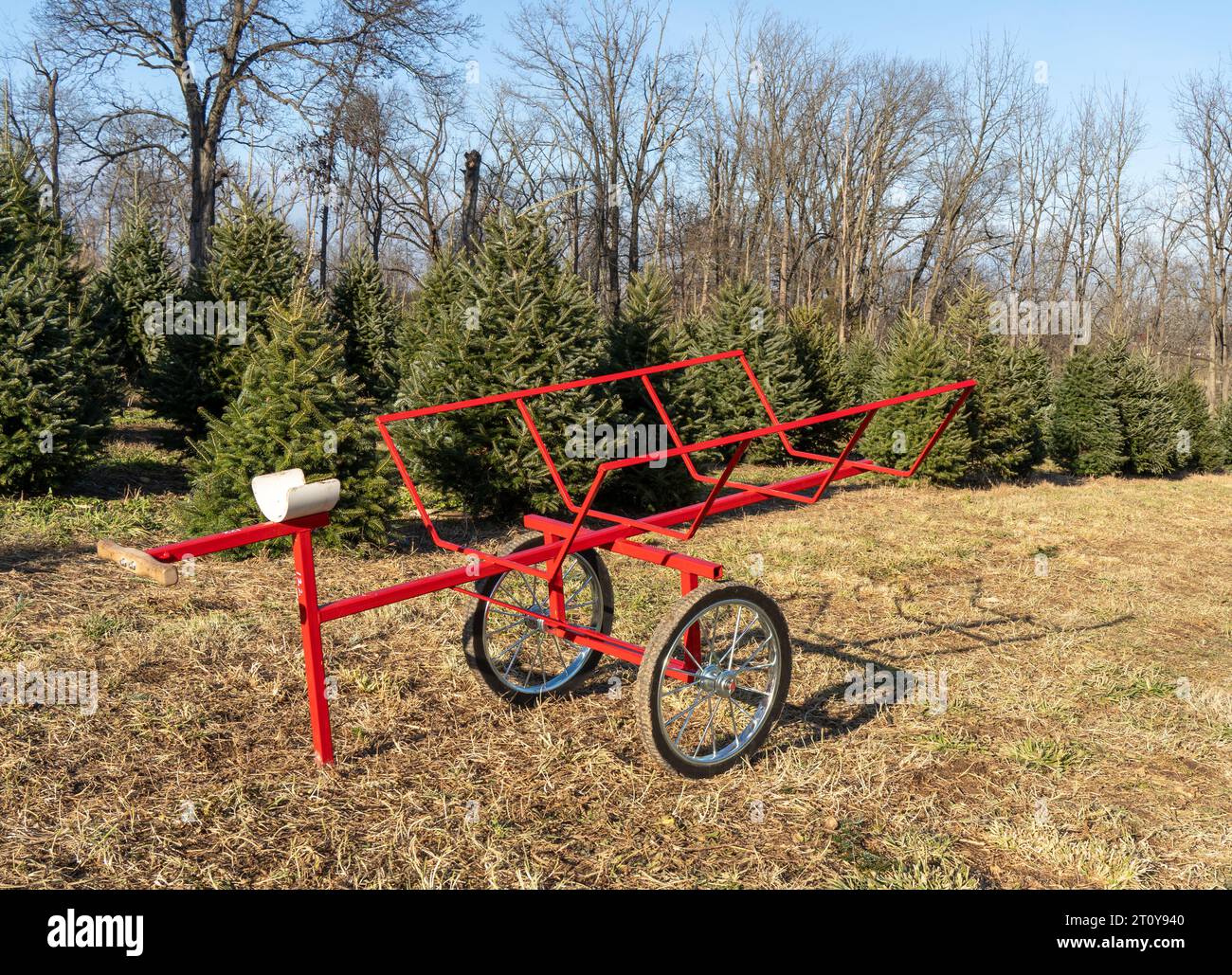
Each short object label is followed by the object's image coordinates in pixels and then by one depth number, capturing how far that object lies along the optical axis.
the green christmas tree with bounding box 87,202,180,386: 13.32
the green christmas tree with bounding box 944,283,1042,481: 13.53
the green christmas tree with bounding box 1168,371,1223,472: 17.73
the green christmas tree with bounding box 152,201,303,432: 10.49
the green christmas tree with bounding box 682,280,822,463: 14.01
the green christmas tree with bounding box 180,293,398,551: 7.14
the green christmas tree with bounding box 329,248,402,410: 15.70
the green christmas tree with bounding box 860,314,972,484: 13.04
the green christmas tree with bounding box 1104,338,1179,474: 16.50
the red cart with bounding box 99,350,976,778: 3.57
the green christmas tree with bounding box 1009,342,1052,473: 13.95
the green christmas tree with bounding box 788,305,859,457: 16.28
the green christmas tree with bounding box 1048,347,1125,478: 16.38
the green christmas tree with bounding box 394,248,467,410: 13.88
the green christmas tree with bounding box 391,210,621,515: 8.54
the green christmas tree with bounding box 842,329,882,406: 17.98
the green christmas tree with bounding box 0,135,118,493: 8.20
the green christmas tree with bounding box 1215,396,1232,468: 19.72
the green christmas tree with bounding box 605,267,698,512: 9.81
